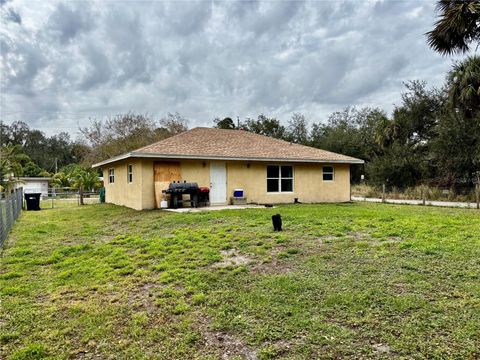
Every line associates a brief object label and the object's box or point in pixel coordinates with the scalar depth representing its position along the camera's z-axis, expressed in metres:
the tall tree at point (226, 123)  39.38
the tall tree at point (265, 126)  39.91
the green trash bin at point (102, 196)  21.70
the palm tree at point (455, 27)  10.54
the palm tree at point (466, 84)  15.92
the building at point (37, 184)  35.03
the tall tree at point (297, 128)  40.62
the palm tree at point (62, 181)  35.19
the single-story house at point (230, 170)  13.88
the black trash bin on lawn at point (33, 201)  16.67
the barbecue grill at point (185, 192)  13.48
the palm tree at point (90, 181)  27.99
